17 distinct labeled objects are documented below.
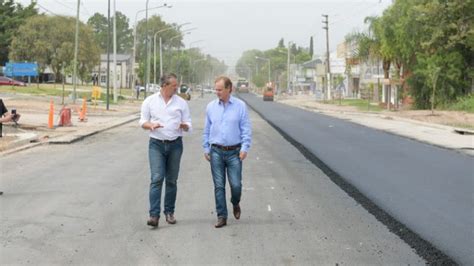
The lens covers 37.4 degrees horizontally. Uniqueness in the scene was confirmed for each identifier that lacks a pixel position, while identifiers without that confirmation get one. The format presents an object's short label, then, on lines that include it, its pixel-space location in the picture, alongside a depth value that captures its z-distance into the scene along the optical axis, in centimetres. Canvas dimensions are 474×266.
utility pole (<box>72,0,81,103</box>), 4126
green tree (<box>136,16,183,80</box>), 14635
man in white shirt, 775
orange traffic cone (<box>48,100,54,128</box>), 2514
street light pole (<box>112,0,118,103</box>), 5322
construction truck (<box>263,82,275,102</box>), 8375
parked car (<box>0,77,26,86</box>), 7084
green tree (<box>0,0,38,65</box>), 9025
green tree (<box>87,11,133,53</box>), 17612
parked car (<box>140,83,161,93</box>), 7636
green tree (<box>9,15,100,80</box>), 7312
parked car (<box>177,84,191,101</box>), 7824
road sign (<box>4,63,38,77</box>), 6078
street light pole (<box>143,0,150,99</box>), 6155
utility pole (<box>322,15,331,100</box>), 7149
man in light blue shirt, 777
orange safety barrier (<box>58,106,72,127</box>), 2661
